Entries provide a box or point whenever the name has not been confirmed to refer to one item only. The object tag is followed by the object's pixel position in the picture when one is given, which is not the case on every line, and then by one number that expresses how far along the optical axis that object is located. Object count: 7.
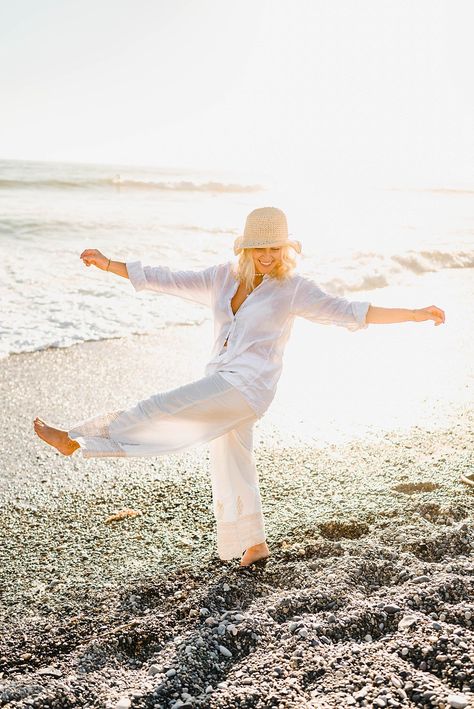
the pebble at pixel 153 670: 2.69
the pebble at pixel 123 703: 2.48
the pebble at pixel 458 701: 2.35
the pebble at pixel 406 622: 2.84
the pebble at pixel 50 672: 2.71
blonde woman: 3.20
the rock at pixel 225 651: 2.80
